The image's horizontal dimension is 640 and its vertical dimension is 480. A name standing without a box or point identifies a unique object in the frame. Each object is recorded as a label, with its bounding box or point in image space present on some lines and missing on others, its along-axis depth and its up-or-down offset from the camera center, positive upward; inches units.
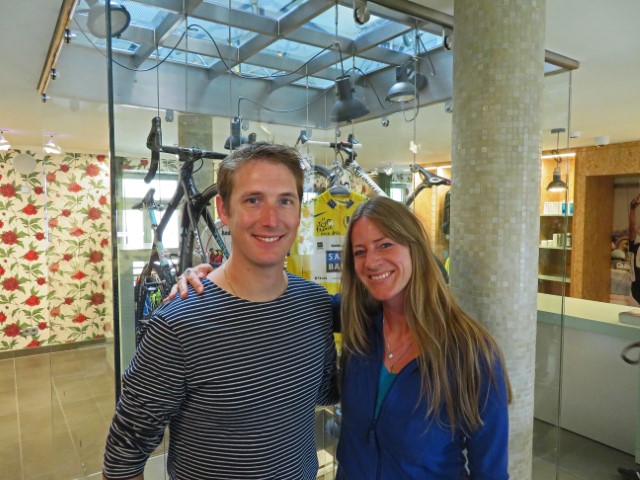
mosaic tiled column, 53.0 +6.3
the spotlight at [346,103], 80.3 +21.6
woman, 39.3 -14.0
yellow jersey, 82.4 -3.5
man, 38.5 -12.9
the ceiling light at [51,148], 121.7 +19.9
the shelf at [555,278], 86.7 -10.6
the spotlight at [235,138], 74.2 +14.0
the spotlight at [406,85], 83.0 +26.2
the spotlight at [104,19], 53.7 +25.2
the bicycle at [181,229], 65.3 -1.5
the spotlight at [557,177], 113.4 +14.0
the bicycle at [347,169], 86.4 +10.5
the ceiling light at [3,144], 185.3 +32.5
